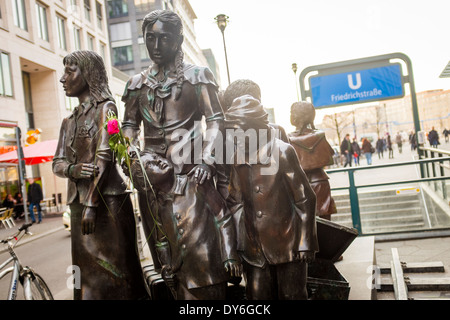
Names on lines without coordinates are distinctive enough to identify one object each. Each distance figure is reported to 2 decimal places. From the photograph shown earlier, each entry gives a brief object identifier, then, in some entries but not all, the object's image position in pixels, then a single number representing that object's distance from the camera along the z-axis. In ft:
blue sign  26.73
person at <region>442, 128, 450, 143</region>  68.08
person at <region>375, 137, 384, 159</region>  64.48
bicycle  12.46
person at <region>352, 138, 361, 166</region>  63.87
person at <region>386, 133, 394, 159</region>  58.47
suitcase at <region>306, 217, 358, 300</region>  11.48
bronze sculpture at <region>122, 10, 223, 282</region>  9.19
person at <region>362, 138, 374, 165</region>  61.38
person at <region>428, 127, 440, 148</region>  53.03
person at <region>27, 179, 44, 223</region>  47.72
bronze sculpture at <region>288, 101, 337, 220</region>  16.76
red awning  43.01
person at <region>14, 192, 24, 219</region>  46.63
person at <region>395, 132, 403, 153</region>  67.40
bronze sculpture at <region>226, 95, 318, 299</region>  9.21
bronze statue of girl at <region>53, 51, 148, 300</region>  10.39
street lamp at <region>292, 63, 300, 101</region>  65.82
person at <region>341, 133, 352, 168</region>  57.05
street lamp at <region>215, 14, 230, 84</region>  31.73
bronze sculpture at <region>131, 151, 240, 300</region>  8.61
